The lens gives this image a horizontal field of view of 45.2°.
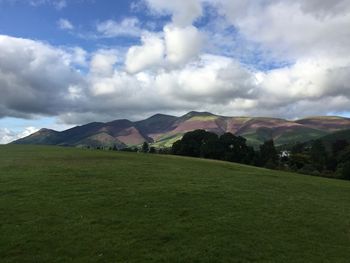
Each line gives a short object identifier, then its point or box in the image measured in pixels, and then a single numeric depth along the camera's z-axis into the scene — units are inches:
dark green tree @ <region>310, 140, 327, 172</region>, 5064.0
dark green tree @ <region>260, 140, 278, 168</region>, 4969.2
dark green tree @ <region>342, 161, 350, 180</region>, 3961.6
